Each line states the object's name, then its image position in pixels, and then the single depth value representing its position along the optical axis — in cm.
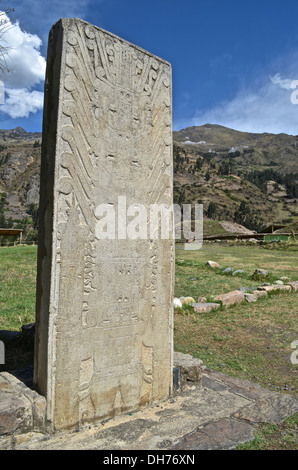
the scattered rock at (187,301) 813
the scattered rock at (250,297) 874
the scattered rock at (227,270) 1345
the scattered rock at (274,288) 962
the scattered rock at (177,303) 771
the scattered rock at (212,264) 1486
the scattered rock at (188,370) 358
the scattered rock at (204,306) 767
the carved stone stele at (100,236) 269
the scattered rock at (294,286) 1028
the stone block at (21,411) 250
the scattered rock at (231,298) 830
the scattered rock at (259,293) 912
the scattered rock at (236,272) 1296
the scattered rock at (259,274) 1184
